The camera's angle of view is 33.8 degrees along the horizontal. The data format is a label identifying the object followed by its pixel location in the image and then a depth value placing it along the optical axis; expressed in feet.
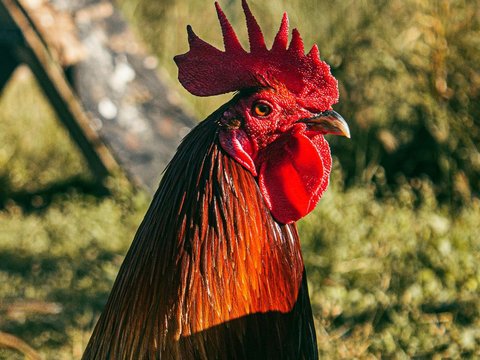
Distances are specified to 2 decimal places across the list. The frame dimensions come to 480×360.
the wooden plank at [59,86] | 16.33
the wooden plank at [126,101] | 16.14
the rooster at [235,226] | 6.20
